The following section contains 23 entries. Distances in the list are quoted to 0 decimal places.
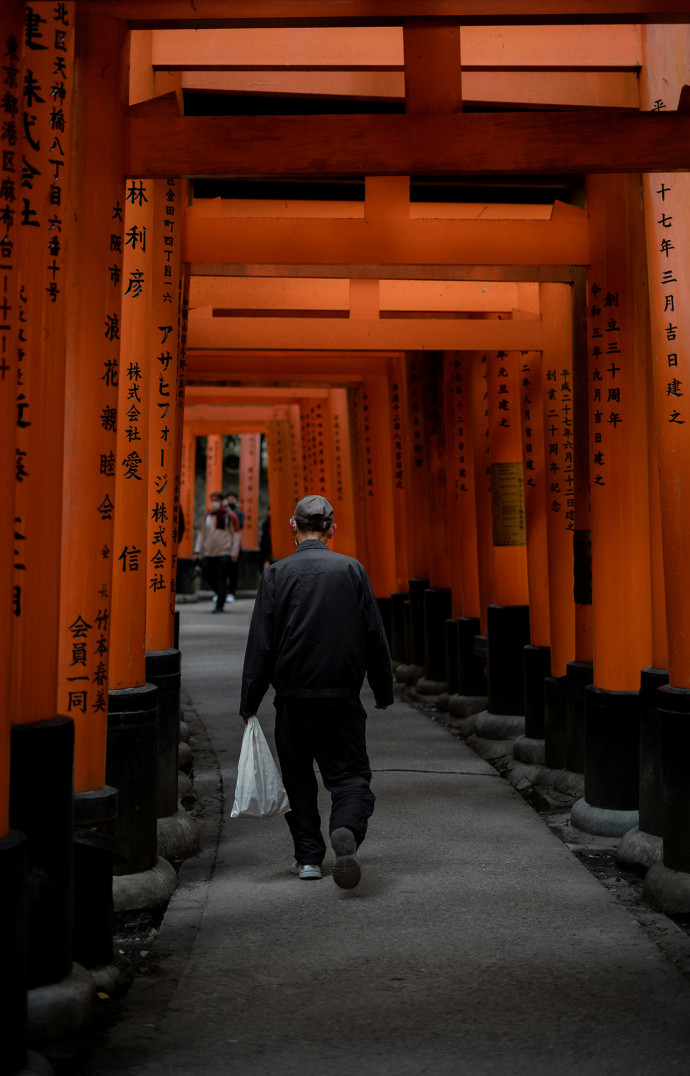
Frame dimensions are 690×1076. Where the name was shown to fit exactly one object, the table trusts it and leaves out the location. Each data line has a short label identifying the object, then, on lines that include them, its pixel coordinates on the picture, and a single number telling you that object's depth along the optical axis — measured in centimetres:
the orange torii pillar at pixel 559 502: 748
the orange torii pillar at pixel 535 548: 813
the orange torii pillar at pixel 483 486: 962
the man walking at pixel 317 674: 517
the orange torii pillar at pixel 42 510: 354
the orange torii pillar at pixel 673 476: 491
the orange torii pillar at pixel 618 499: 612
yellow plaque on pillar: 913
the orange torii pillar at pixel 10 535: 306
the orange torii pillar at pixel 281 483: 2448
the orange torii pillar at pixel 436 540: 1159
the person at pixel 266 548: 2694
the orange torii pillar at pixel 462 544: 1041
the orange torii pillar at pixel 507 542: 914
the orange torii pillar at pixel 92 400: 441
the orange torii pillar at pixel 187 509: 2570
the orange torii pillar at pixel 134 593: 503
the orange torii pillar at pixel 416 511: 1188
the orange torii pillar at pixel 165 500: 595
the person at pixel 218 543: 1966
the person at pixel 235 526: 2041
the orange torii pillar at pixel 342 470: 1641
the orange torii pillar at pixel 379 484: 1402
